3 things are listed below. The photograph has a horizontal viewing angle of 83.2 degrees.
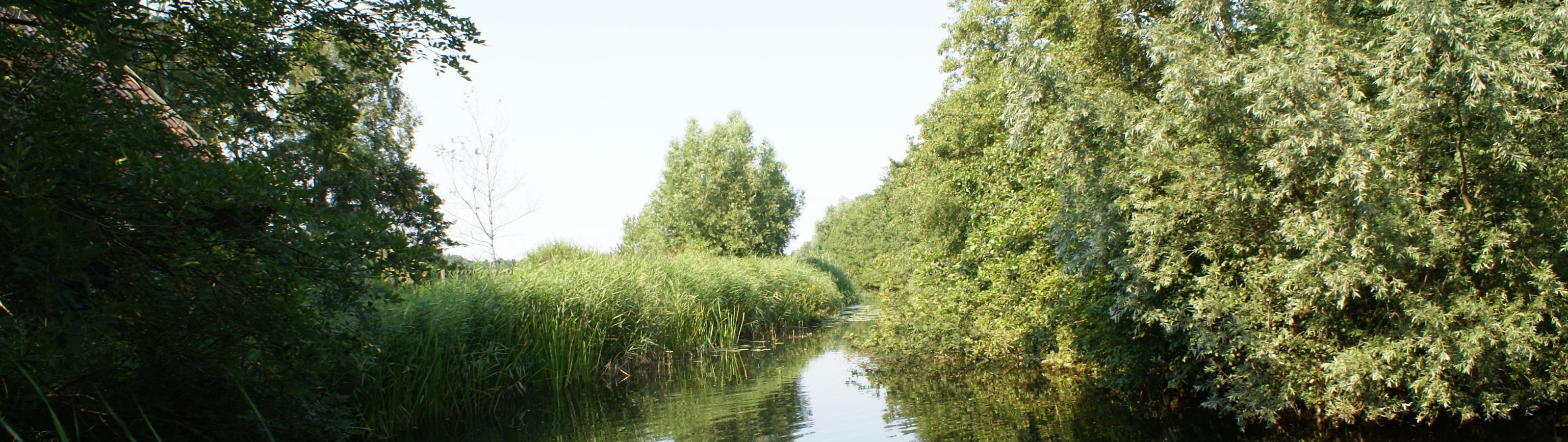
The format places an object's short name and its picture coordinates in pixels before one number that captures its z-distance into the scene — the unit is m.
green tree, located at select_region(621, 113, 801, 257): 41.09
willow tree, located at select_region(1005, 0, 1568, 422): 7.08
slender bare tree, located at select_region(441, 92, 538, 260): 25.33
